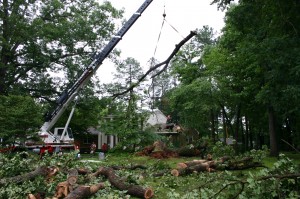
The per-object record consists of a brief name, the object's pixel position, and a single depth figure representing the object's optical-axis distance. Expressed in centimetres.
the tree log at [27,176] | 719
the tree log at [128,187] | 660
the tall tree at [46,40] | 1959
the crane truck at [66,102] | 1672
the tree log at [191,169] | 920
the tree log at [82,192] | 611
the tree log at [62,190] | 649
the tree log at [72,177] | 701
